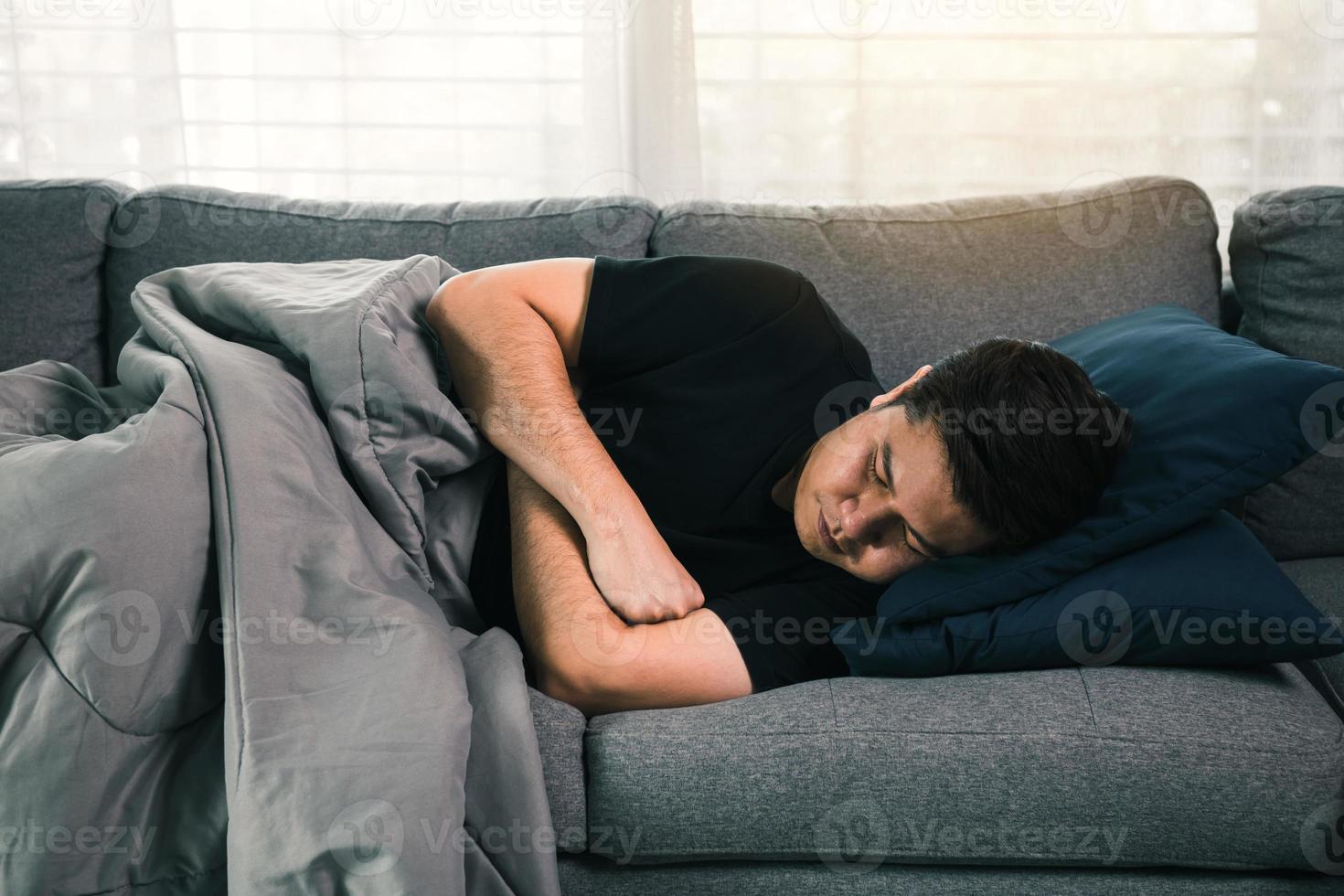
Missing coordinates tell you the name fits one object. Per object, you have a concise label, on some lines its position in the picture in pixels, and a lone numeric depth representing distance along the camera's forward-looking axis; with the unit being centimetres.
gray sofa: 108
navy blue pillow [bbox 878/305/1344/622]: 123
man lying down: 125
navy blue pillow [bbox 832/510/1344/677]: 117
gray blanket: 91
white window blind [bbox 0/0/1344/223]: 237
